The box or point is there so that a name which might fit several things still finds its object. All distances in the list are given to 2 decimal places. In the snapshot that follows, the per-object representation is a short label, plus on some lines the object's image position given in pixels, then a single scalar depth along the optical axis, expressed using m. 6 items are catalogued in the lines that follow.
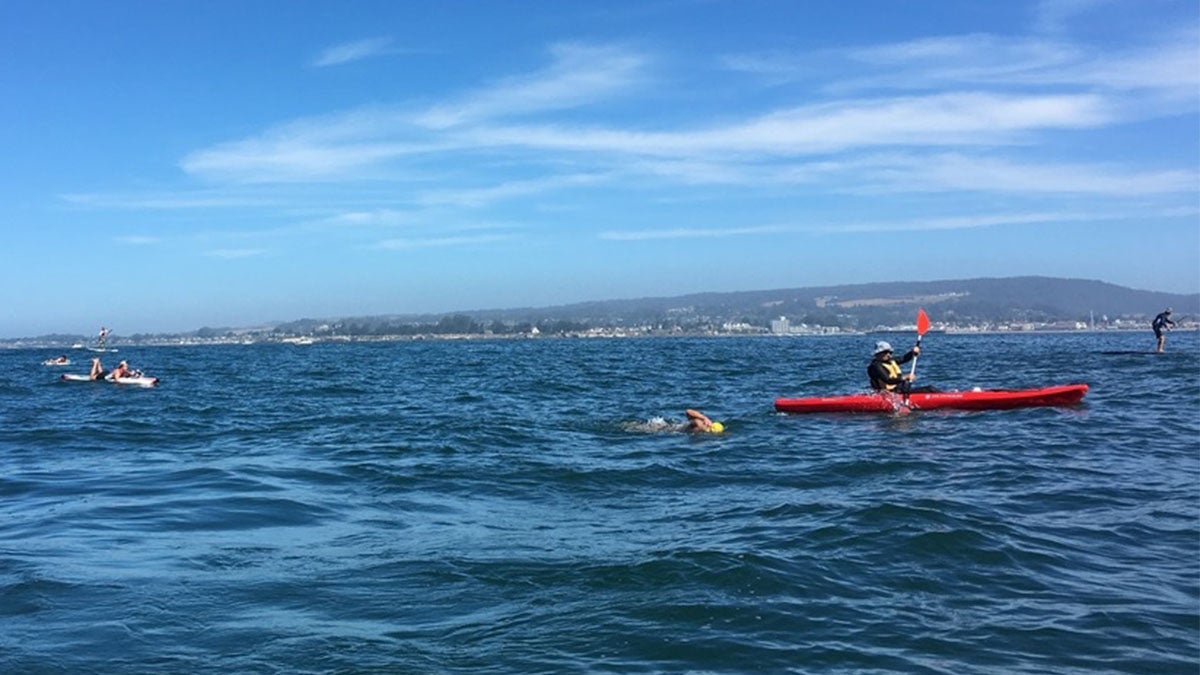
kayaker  22.22
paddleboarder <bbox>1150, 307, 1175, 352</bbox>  45.72
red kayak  22.12
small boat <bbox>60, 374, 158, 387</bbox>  40.12
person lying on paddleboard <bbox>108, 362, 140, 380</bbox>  40.32
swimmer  19.89
